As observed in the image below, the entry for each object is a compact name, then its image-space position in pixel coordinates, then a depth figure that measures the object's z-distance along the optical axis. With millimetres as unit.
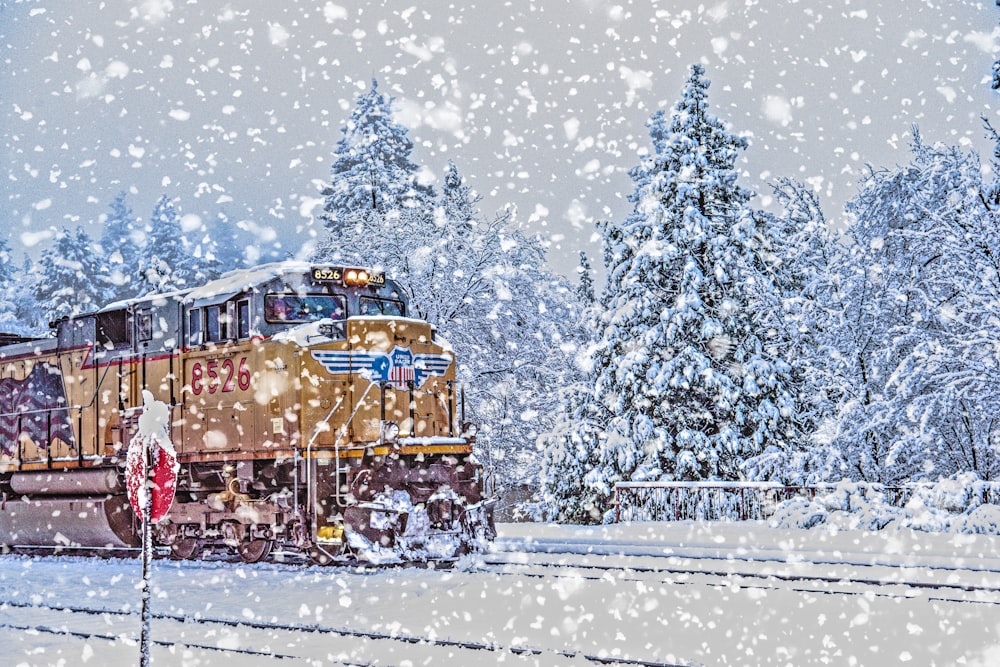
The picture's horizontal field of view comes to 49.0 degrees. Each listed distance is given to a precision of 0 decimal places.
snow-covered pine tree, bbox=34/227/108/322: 55531
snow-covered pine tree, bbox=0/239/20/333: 58025
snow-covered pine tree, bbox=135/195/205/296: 59094
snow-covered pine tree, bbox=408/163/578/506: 28031
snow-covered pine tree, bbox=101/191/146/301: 61569
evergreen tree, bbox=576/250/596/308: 48250
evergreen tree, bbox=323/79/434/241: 41125
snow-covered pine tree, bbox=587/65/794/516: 25375
